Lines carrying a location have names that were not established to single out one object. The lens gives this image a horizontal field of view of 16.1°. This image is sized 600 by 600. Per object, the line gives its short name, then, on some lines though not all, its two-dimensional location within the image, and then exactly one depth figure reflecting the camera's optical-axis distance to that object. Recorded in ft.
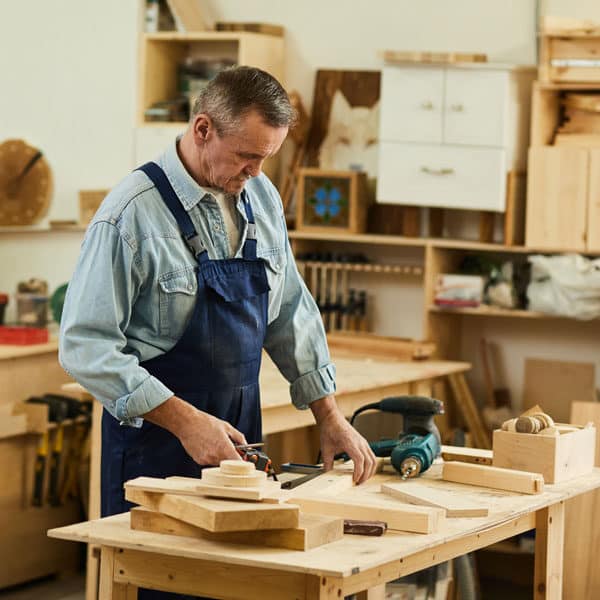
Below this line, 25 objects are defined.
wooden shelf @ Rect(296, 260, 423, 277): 32.90
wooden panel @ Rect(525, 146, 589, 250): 29.98
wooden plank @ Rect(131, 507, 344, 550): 12.79
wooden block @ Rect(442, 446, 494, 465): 17.36
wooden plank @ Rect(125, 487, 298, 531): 12.63
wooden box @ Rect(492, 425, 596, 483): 16.68
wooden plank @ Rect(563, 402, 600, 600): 23.60
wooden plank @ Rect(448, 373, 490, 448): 31.34
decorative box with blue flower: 32.72
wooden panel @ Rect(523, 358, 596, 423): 31.82
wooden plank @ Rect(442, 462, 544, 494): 16.04
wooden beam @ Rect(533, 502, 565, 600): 16.91
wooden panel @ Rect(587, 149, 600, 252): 29.78
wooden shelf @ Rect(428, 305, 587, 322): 30.64
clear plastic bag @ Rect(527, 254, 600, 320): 29.65
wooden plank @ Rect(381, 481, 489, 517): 14.66
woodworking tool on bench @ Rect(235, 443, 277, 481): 14.60
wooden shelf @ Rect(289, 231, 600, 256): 30.97
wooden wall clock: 31.82
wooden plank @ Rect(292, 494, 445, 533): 13.82
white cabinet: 30.77
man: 14.89
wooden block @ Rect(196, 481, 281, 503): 13.00
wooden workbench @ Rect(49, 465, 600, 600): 12.44
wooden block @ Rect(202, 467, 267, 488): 13.16
